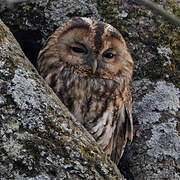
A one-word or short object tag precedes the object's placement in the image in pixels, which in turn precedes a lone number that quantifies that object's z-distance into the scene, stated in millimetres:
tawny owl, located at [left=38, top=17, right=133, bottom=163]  7338
